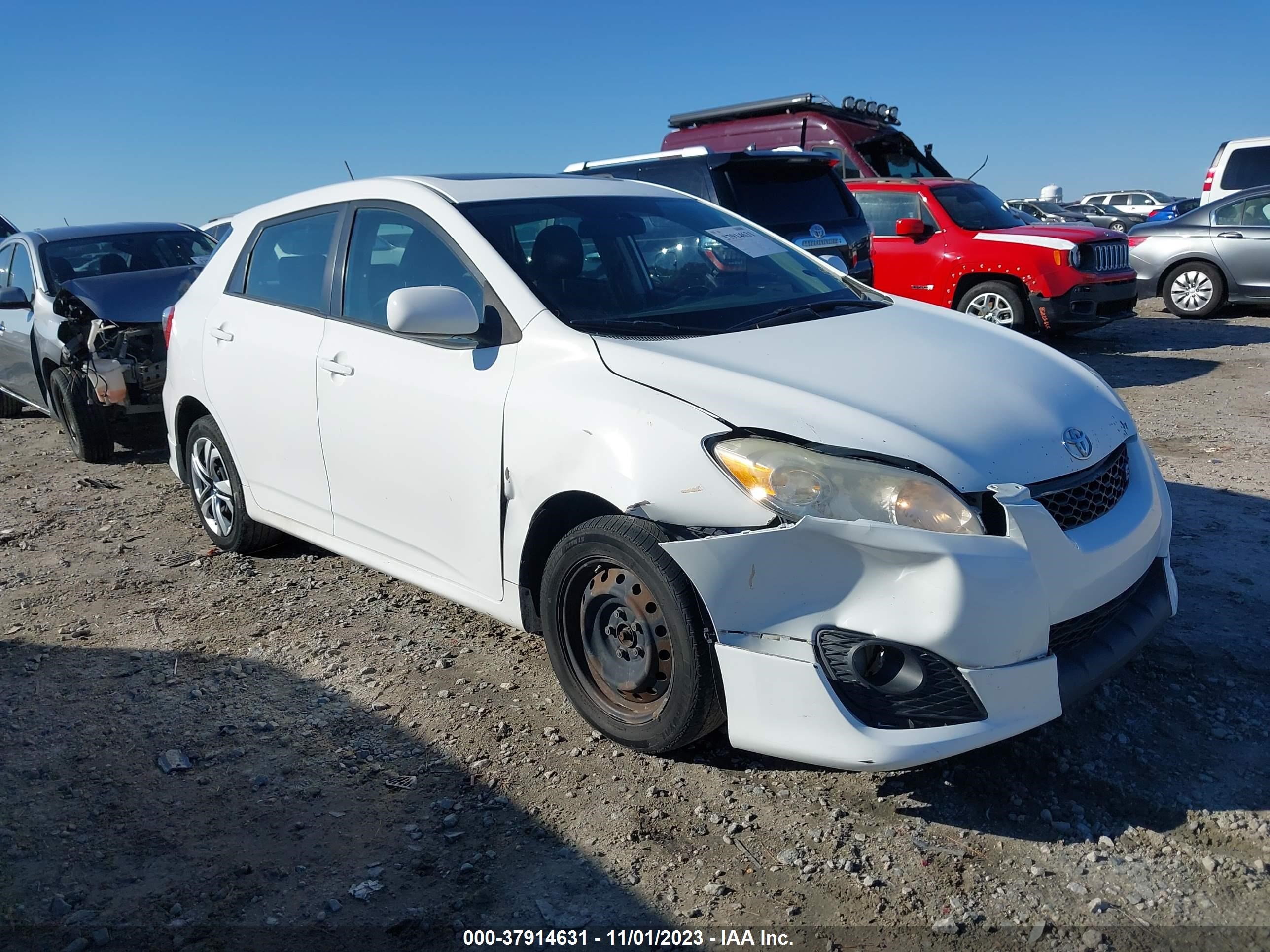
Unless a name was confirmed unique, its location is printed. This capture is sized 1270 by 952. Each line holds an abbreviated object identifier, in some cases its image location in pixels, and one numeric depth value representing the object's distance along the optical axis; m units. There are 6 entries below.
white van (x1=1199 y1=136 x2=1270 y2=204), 13.48
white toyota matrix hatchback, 2.63
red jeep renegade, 9.63
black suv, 8.33
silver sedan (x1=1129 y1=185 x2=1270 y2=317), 11.88
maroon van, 12.11
